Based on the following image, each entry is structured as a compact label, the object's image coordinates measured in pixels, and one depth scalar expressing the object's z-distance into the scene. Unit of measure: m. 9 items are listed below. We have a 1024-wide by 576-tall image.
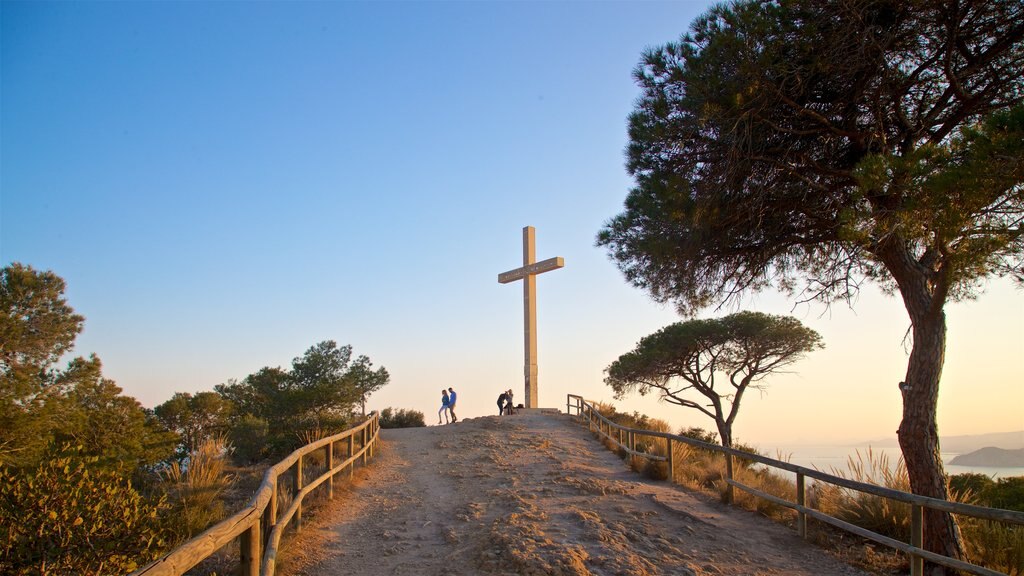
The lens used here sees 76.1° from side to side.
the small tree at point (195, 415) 28.42
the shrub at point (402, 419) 28.16
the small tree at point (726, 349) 24.30
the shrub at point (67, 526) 5.45
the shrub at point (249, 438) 19.28
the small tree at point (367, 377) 31.41
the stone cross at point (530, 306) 25.09
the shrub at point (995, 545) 6.36
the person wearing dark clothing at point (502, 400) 27.20
